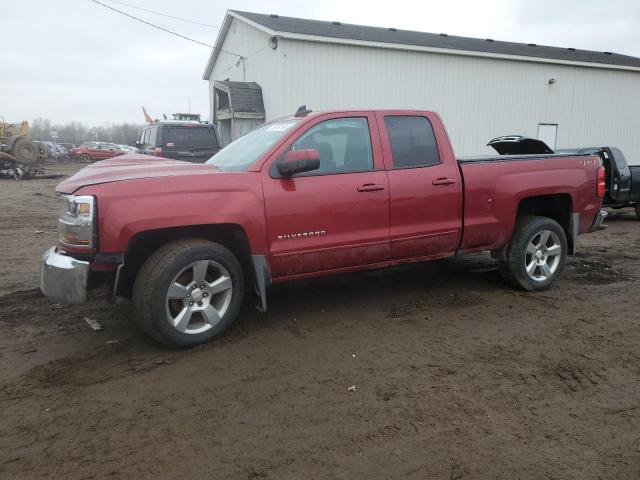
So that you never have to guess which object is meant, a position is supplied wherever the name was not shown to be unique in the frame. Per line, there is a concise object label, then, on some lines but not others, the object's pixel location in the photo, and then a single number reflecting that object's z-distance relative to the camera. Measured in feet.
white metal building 51.52
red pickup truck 12.37
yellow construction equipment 76.84
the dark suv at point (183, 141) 39.96
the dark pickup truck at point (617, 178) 34.47
